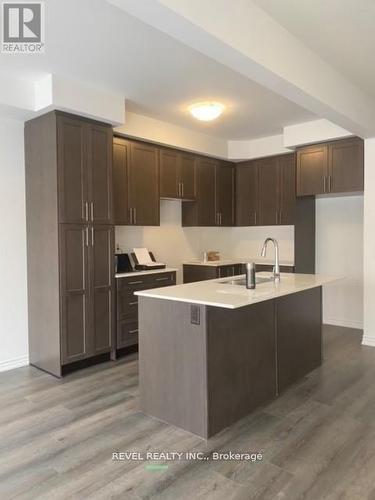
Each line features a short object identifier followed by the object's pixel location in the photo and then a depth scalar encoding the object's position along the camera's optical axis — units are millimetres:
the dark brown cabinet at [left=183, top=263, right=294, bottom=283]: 5410
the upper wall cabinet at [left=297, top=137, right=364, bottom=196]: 4590
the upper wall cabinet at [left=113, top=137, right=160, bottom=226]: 4352
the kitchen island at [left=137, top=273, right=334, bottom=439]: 2488
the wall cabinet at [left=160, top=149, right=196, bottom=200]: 4953
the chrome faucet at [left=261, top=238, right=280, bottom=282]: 3498
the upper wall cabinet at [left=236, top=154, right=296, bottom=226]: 5508
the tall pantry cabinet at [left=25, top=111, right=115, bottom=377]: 3555
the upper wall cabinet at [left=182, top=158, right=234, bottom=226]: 5539
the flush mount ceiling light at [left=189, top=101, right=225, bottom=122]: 4035
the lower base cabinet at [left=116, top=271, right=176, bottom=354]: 4125
